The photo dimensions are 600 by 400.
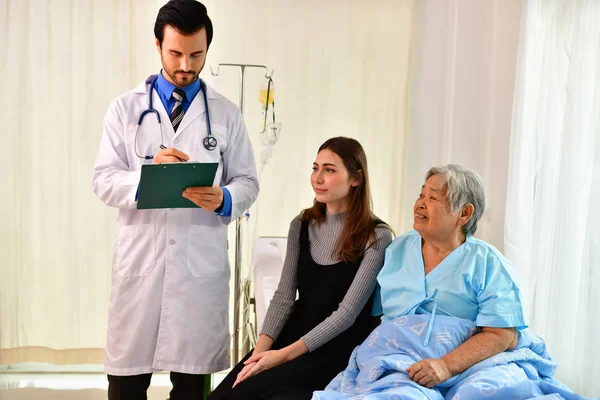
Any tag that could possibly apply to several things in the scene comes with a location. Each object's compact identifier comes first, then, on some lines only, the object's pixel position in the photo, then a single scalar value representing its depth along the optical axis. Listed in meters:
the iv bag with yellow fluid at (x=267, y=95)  3.28
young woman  2.06
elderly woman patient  1.76
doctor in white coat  2.19
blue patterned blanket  1.69
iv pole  3.09
